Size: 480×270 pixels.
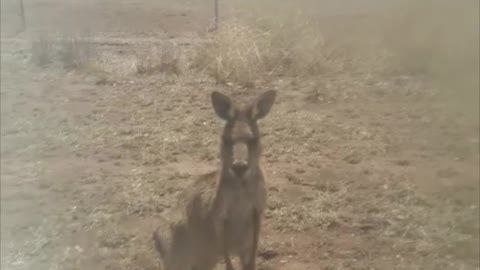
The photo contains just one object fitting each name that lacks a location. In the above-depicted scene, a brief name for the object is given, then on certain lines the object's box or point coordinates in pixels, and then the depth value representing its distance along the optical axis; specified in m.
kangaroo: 3.19
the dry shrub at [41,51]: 6.64
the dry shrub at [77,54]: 6.49
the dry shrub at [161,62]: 6.44
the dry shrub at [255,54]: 5.45
